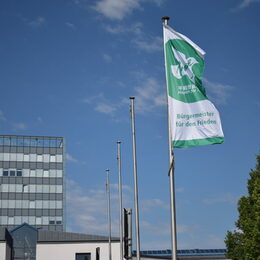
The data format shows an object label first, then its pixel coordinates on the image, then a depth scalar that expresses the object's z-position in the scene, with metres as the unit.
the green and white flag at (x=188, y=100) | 17.12
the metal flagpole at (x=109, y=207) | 57.25
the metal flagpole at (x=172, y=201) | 16.70
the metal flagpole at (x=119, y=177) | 44.04
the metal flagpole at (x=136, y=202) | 31.33
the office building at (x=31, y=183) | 110.38
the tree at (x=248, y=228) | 43.22
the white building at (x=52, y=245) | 75.38
